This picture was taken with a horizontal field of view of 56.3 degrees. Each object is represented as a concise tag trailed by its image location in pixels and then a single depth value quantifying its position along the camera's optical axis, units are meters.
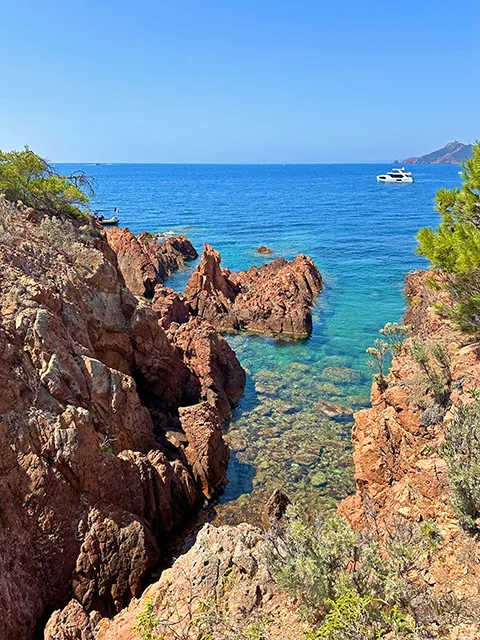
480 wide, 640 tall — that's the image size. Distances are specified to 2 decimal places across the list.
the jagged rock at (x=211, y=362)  18.92
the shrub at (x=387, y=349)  16.33
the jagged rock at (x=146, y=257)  37.53
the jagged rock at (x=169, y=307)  25.29
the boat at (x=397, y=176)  147.18
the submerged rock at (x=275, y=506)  12.39
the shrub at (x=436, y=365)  11.53
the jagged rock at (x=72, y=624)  7.57
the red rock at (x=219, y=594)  6.44
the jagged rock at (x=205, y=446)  14.12
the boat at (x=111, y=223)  61.74
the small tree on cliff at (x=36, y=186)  19.70
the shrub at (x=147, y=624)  6.23
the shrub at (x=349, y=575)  5.36
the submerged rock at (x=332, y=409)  18.25
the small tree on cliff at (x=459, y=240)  12.30
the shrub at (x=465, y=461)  7.59
